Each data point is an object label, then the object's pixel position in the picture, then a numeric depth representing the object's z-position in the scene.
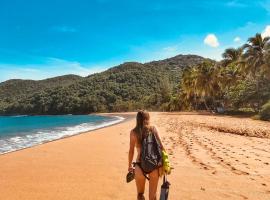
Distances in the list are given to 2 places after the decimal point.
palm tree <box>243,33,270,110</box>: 25.78
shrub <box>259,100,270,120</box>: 18.44
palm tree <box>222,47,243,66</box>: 34.16
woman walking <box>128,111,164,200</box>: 2.67
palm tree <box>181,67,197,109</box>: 39.13
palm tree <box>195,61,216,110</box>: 34.44
